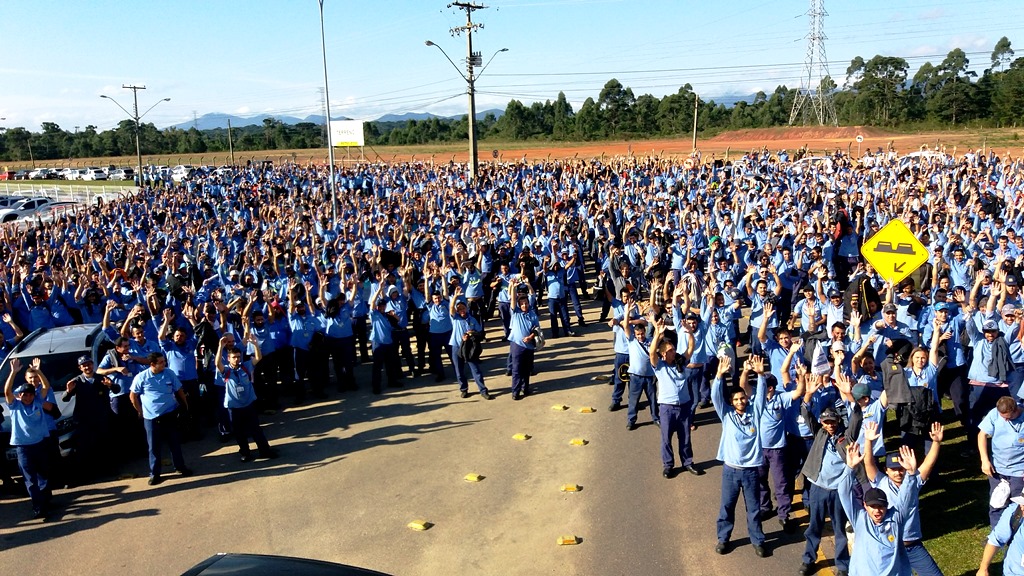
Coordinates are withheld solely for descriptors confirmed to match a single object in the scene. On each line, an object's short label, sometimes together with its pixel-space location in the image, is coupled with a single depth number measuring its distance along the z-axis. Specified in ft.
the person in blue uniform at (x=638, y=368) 29.89
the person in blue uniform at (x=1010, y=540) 16.02
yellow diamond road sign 29.27
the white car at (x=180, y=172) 145.97
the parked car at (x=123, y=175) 182.09
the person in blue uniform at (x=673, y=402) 25.98
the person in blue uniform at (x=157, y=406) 26.96
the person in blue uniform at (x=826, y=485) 19.74
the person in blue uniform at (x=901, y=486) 16.81
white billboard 142.92
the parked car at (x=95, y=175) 185.11
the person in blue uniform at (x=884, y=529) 16.30
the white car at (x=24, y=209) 111.65
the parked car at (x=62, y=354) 27.02
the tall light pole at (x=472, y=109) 94.27
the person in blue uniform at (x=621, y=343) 32.28
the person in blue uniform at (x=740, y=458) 21.12
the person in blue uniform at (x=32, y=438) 24.57
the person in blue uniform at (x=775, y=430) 21.95
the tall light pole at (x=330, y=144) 71.64
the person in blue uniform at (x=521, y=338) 33.96
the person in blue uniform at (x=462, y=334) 34.91
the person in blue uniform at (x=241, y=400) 28.14
